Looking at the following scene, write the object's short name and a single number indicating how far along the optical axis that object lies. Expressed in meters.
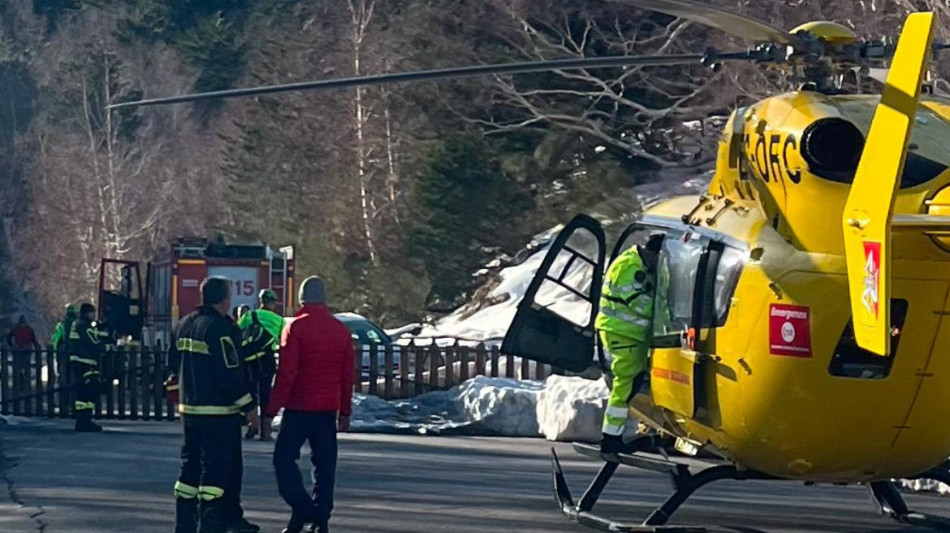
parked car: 31.96
